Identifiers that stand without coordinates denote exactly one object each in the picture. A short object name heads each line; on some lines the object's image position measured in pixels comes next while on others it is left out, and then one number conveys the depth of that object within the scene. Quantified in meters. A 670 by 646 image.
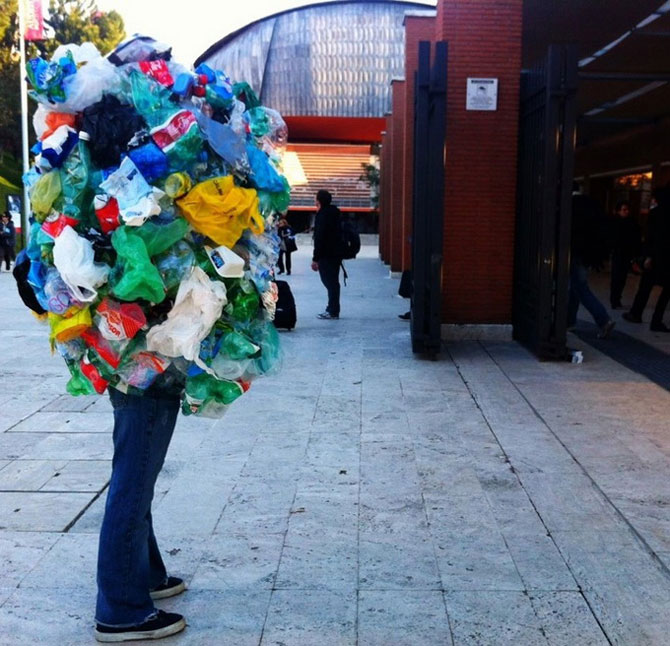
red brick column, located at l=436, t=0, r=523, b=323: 9.64
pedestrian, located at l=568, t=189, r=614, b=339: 9.58
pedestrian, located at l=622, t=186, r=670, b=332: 10.55
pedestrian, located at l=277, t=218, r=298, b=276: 19.75
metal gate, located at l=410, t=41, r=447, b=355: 8.48
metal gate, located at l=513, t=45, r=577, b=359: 8.28
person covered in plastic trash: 2.79
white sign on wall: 9.62
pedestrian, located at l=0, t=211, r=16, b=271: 23.28
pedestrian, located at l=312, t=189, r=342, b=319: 12.24
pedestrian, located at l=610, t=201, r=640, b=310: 12.62
